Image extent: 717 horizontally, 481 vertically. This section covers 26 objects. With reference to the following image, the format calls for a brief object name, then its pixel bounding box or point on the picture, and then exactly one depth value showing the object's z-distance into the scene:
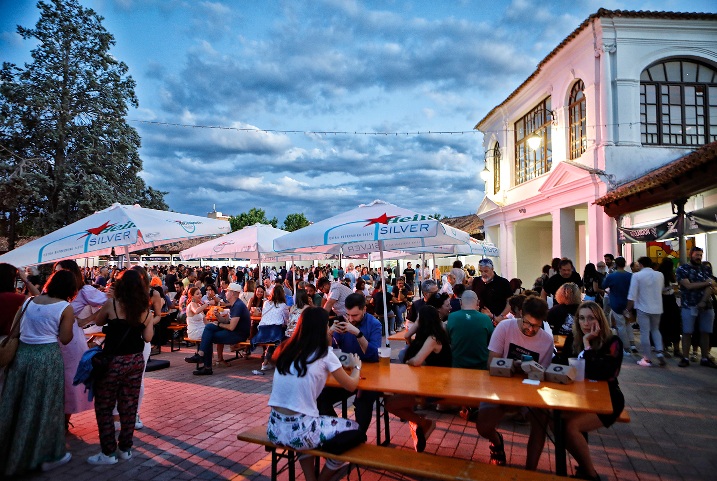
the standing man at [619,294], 8.55
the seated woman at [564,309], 5.86
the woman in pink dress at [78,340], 4.53
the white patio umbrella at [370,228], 6.16
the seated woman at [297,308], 8.02
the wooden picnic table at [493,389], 3.09
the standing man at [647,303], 7.71
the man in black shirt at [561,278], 7.26
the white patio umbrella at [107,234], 6.69
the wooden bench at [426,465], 2.81
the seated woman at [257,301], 9.66
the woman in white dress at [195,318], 8.66
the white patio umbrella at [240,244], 10.87
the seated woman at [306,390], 3.12
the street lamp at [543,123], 14.79
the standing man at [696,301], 7.50
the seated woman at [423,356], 4.09
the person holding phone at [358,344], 4.11
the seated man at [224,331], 7.78
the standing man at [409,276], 19.56
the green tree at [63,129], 21.48
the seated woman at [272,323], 7.99
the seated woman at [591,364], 3.34
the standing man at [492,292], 6.89
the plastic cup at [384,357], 4.45
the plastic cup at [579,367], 3.65
